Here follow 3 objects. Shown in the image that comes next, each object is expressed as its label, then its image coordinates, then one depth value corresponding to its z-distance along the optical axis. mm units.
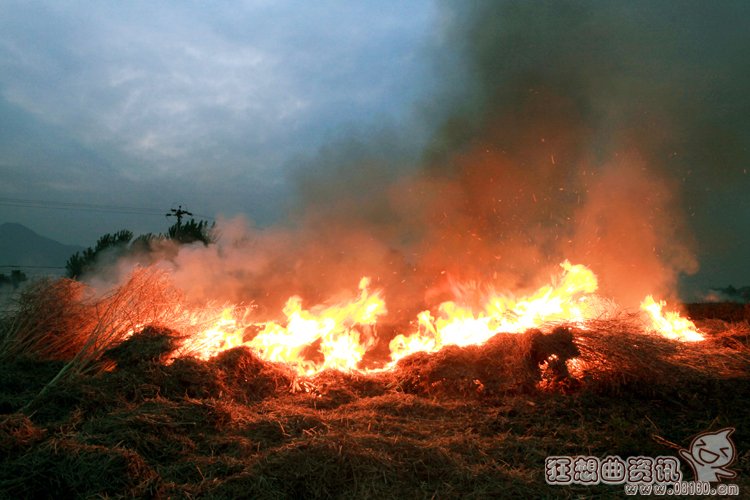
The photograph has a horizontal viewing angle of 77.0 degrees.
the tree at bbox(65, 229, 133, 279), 20928
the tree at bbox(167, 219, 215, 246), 18756
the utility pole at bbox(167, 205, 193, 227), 33122
